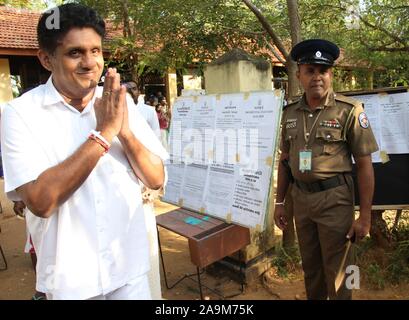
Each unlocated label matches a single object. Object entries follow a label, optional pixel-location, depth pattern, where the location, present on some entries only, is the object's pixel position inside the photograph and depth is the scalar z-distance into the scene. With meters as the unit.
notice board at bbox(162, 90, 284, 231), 2.56
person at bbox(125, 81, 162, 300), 2.53
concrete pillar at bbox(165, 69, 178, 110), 13.47
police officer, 2.34
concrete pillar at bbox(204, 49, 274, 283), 3.26
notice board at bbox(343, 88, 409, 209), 2.99
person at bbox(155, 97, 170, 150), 9.76
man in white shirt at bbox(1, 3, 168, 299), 1.18
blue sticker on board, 3.07
